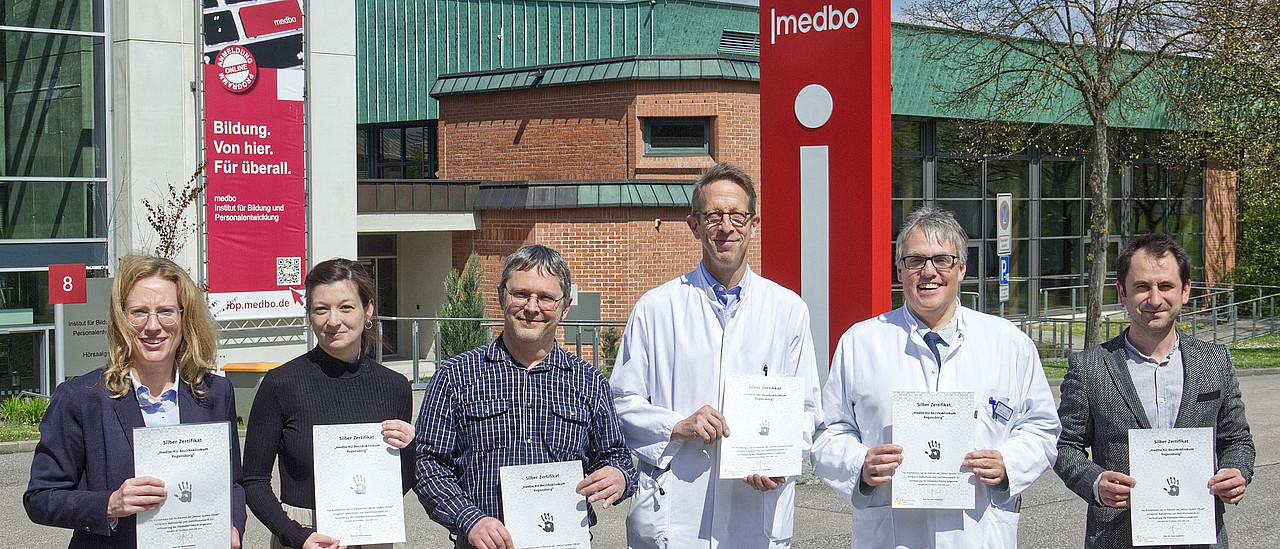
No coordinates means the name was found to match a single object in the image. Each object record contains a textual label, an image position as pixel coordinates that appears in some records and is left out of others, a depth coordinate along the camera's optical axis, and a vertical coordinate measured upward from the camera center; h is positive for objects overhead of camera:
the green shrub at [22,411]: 14.87 -1.95
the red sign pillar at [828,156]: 9.25 +0.80
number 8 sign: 14.96 -0.31
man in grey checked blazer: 4.15 -0.51
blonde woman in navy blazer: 3.61 -0.48
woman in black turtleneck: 4.07 -0.53
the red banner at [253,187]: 16.48 +1.04
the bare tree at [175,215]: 15.57 +0.61
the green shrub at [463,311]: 22.48 -1.11
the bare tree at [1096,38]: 21.92 +4.23
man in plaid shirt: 3.95 -0.54
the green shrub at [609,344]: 23.58 -1.81
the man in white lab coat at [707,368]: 4.38 -0.44
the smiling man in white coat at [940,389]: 4.05 -0.49
